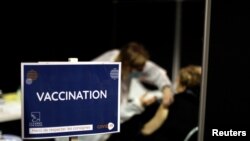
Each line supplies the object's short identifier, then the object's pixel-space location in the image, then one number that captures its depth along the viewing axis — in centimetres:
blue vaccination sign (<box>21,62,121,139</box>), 296
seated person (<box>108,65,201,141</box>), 381
